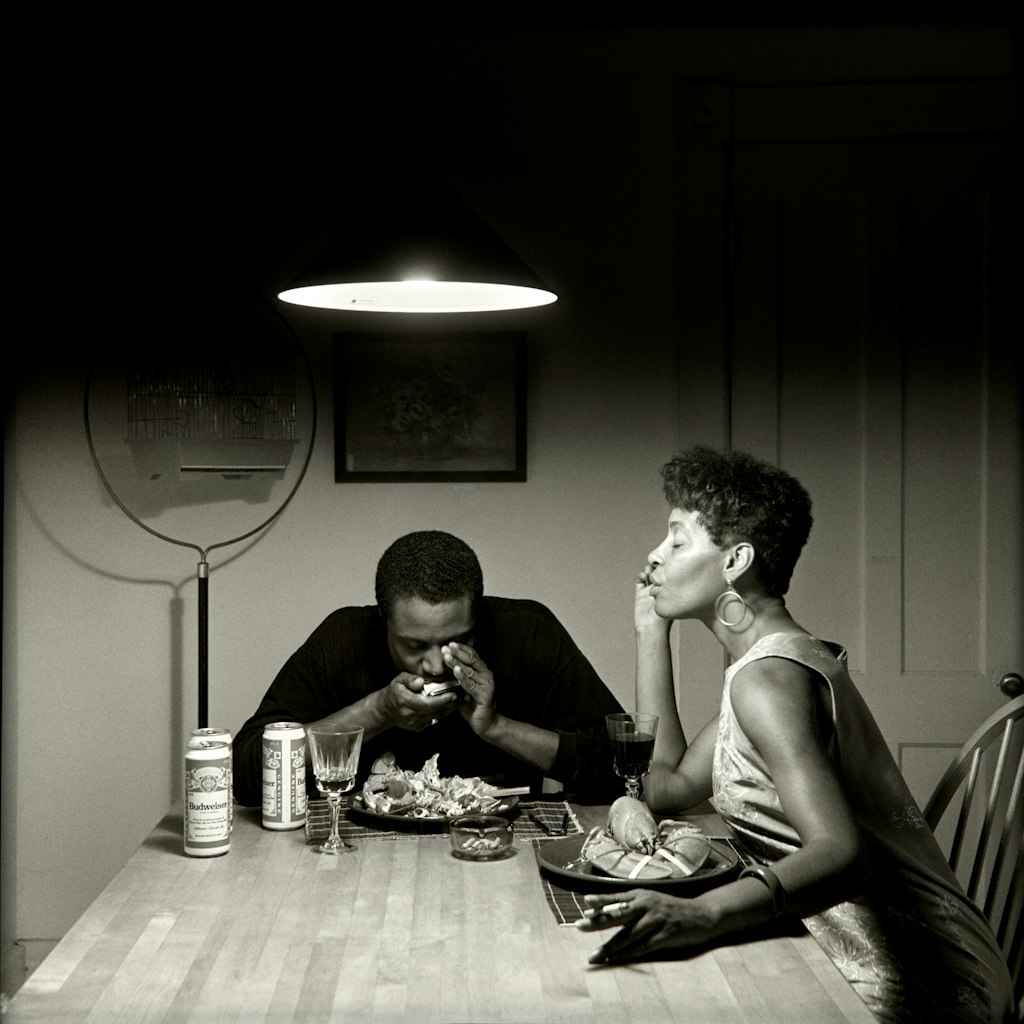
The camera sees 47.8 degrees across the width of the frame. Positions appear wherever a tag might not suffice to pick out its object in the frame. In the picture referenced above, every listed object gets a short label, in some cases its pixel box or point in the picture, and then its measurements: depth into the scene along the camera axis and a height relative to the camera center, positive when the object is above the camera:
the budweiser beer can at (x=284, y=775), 1.66 -0.37
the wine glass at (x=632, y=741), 1.59 -0.30
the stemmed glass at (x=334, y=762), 1.58 -0.33
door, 2.84 +0.33
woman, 1.26 -0.36
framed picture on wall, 2.86 +0.28
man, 1.92 -0.30
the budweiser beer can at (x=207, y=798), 1.54 -0.38
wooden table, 1.09 -0.46
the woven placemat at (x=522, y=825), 1.67 -0.45
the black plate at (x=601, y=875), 1.39 -0.43
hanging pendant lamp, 1.59 +0.38
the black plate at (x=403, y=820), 1.68 -0.44
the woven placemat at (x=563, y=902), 1.32 -0.45
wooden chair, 1.67 -0.45
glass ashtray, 1.55 -0.43
